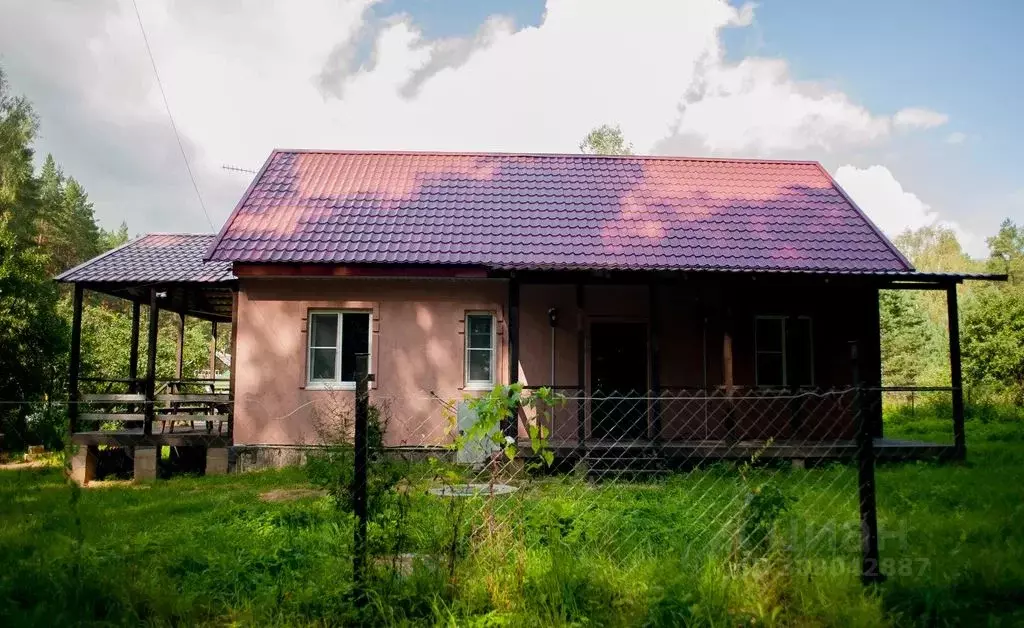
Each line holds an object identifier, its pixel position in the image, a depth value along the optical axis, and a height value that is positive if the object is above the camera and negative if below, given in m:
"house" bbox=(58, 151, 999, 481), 10.75 +1.04
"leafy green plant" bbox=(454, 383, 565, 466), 3.81 -0.26
